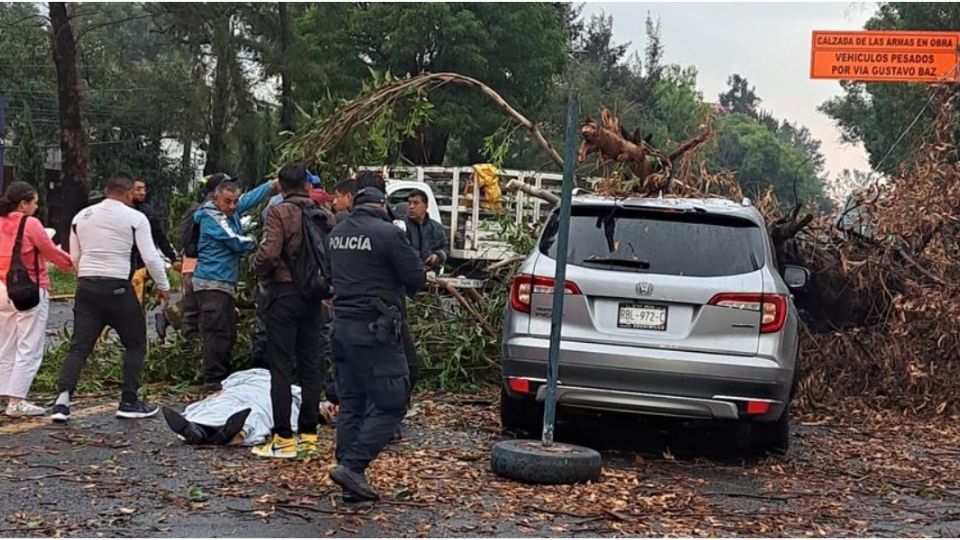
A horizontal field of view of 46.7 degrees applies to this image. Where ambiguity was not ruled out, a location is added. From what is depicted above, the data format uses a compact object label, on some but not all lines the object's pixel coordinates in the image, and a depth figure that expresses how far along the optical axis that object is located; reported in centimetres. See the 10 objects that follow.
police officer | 572
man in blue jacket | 877
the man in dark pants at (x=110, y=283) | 774
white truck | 1426
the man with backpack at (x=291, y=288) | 667
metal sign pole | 637
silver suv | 667
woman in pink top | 805
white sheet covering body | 724
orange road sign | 1145
